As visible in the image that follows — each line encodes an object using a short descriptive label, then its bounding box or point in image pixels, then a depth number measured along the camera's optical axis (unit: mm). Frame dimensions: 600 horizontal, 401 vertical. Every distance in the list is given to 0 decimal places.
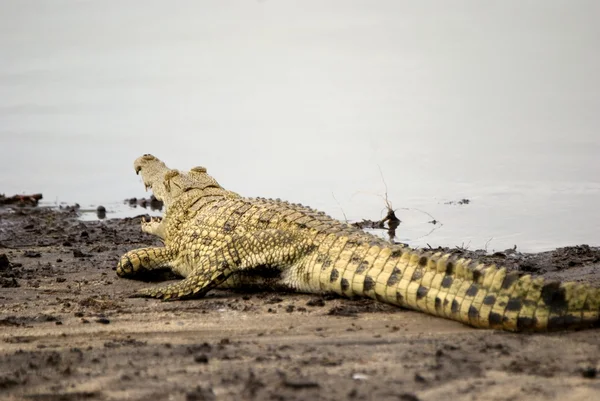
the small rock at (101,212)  25703
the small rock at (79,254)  18562
